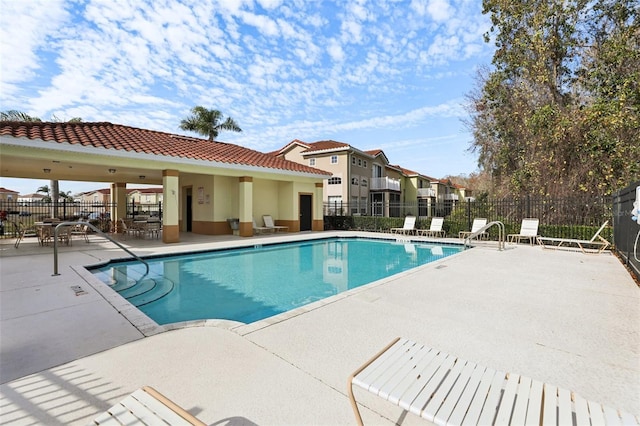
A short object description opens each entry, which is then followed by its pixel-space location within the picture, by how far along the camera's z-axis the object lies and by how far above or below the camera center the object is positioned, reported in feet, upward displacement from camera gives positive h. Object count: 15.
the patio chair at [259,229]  57.67 -4.08
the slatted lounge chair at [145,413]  5.78 -4.09
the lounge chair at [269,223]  61.04 -3.07
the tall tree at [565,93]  43.75 +19.85
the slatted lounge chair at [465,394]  5.55 -3.81
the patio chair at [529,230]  43.70 -3.11
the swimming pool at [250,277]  20.12 -6.42
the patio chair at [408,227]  57.47 -3.51
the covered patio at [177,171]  35.42 +5.62
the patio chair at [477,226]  49.56 -2.83
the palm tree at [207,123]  98.63 +27.80
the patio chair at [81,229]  51.22 -3.76
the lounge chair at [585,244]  36.25 -4.73
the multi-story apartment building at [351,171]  92.48 +12.50
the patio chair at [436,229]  54.68 -3.68
